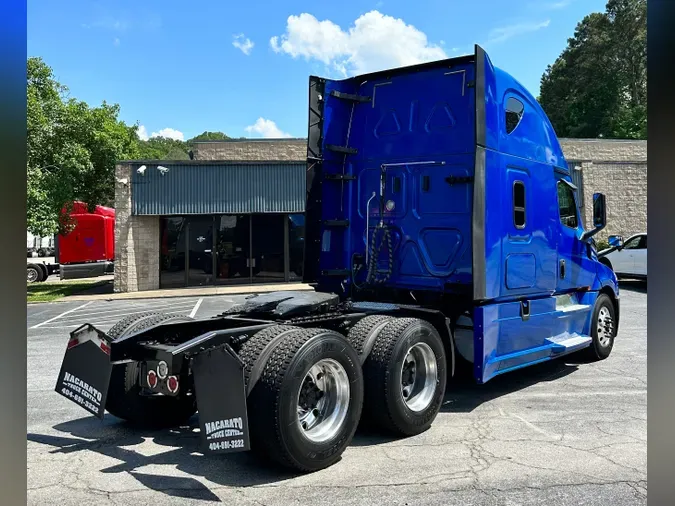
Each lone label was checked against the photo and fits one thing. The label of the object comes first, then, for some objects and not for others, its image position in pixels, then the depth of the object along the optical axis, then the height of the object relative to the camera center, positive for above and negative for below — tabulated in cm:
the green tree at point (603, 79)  4847 +1692
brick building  1997 +123
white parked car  1745 -16
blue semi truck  413 -46
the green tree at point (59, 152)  1842 +389
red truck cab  2494 +39
